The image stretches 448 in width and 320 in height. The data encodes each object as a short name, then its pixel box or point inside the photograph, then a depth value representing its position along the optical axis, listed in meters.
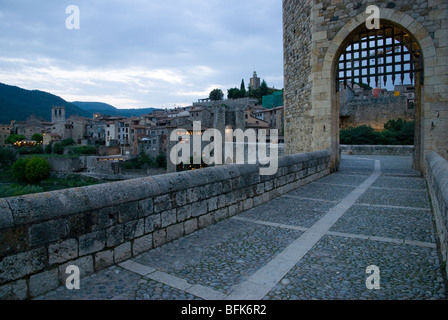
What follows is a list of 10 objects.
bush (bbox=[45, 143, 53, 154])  64.75
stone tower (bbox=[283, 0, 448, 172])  8.64
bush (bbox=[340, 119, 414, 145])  25.36
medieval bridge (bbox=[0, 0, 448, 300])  2.46
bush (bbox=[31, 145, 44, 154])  64.25
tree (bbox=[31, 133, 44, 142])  73.75
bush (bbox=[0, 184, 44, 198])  23.70
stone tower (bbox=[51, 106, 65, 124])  101.65
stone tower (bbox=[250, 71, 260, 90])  121.50
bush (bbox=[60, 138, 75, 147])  66.64
